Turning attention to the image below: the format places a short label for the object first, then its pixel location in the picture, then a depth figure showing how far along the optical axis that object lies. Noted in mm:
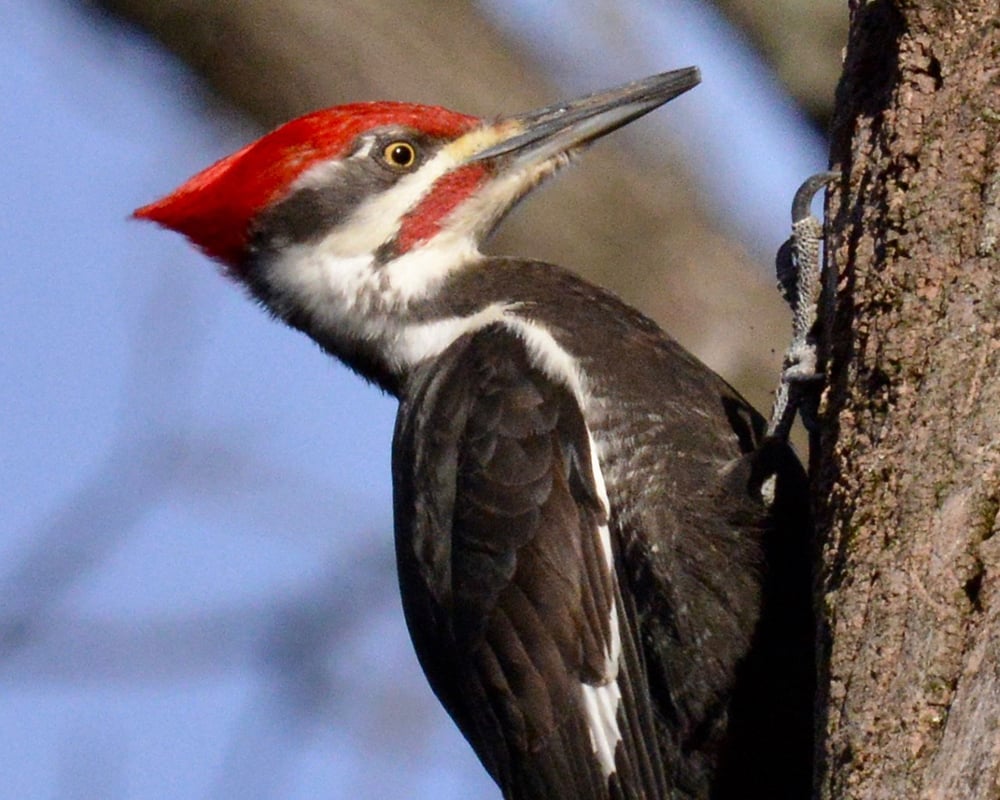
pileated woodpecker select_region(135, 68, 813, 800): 6945
